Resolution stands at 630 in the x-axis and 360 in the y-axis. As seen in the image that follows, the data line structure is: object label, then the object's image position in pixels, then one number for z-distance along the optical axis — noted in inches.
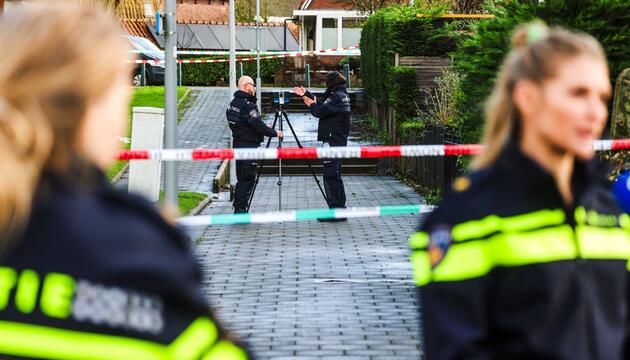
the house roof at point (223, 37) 2017.7
